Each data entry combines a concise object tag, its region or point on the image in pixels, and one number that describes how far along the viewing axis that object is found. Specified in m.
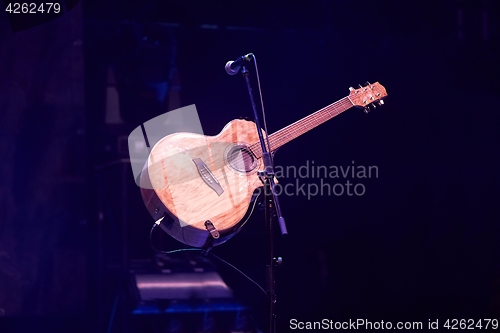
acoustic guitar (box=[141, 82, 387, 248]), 6.50
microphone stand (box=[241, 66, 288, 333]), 5.59
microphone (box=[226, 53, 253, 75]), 5.64
